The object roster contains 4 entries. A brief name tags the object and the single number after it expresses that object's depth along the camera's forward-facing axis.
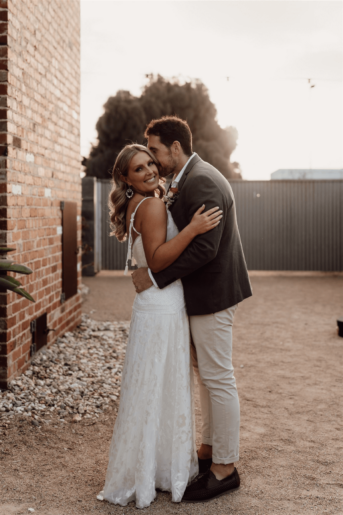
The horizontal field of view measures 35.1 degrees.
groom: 2.85
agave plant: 3.20
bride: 2.80
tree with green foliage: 29.00
